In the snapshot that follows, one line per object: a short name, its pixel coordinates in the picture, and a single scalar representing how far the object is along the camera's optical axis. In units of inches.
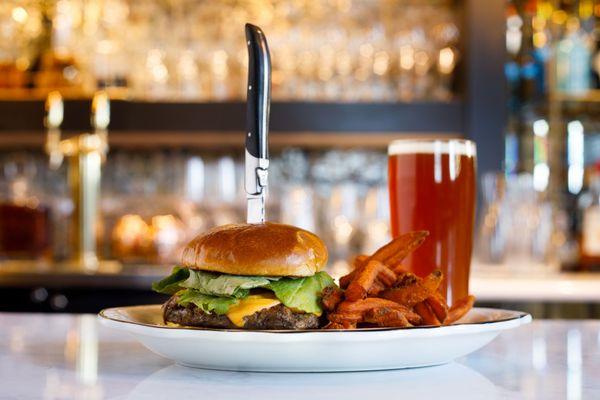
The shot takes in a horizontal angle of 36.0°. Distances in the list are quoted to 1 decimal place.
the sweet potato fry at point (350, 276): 30.7
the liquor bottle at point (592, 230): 119.9
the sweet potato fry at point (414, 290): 29.8
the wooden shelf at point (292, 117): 119.8
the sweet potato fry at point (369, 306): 29.0
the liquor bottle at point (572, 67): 126.8
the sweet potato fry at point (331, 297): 29.7
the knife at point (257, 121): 32.7
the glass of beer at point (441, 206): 40.2
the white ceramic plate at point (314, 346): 26.5
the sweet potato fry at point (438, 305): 30.6
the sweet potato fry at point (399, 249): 31.9
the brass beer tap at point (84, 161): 119.6
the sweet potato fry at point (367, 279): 29.3
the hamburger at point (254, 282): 29.3
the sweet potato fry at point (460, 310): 32.1
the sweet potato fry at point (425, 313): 30.7
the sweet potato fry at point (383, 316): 29.2
